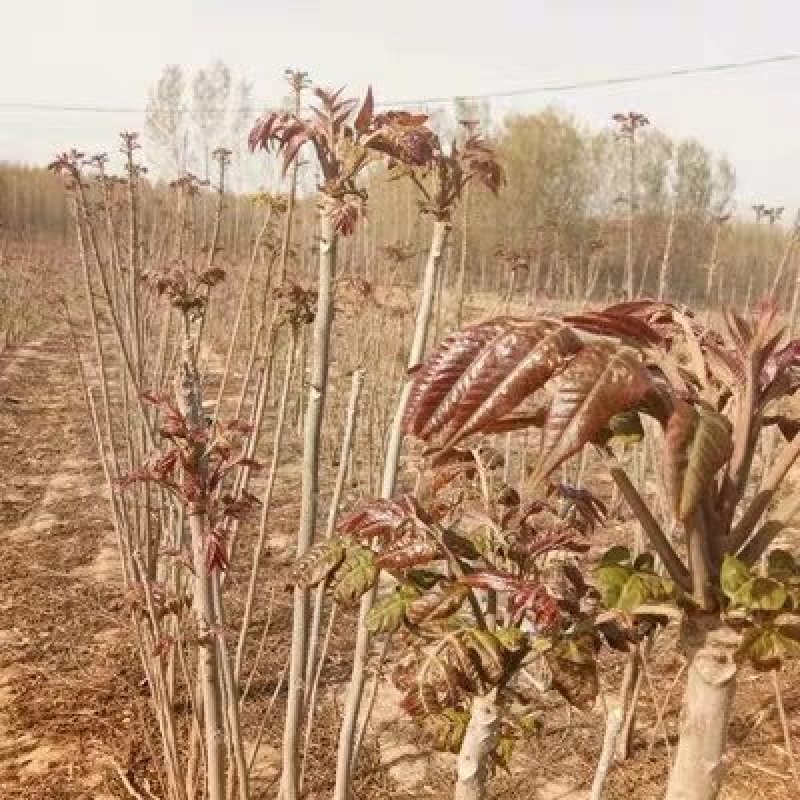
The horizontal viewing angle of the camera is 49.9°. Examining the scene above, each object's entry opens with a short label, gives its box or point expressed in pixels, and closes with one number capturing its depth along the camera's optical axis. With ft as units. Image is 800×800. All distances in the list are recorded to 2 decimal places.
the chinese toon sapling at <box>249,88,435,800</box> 4.24
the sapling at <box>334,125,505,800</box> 4.70
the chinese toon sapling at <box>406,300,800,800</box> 1.84
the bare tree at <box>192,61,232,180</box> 102.22
